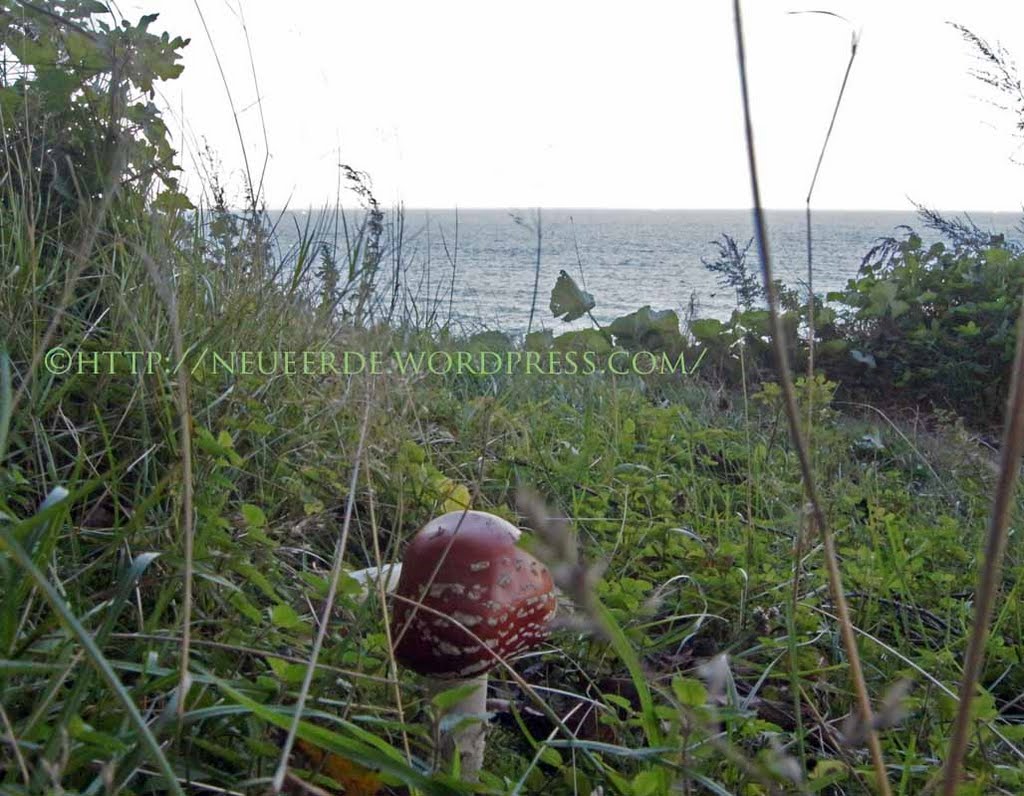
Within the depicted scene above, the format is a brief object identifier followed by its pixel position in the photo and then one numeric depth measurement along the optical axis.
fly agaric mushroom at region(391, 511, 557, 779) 0.50
